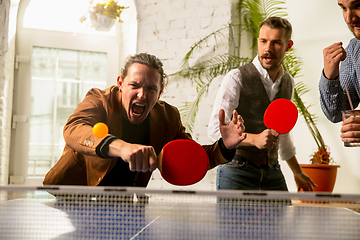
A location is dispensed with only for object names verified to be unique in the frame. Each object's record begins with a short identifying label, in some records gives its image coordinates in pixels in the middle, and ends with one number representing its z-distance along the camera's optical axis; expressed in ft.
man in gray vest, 6.59
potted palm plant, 10.23
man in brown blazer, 5.84
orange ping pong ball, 5.54
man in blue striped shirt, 5.73
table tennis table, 2.83
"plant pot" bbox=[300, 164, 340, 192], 9.37
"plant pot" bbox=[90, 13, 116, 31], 11.93
